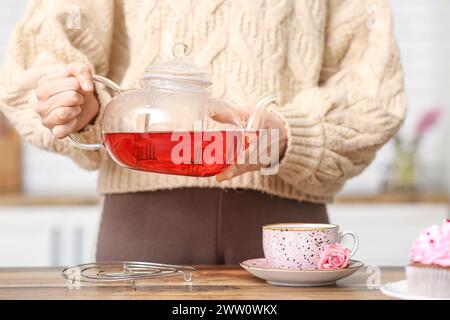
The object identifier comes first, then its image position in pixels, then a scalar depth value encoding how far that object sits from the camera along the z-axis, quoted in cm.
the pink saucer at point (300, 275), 169
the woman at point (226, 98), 201
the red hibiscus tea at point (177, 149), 171
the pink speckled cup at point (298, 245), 173
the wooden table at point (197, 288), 164
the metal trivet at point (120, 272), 174
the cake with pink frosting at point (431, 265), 160
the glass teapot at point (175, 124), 171
